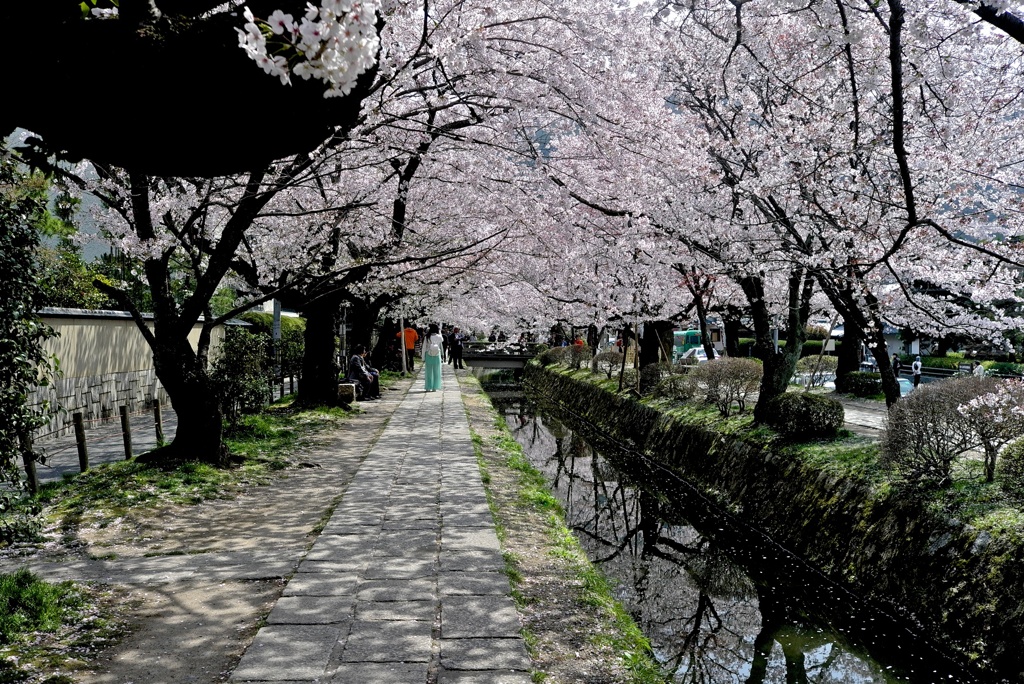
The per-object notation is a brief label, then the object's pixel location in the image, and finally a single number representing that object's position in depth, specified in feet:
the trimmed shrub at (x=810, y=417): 31.96
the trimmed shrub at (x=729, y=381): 42.14
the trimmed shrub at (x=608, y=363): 69.31
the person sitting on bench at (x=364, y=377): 63.62
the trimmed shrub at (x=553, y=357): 98.18
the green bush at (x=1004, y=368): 67.41
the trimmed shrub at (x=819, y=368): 65.61
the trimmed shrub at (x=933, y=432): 22.65
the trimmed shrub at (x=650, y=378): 55.88
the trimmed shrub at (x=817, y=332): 117.60
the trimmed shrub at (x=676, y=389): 48.24
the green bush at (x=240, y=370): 37.45
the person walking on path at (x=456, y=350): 114.93
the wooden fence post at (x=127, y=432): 31.14
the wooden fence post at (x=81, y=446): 28.53
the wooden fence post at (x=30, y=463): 21.10
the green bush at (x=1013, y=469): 20.77
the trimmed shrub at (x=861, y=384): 61.31
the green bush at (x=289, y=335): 70.44
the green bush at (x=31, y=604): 14.03
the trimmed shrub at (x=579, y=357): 84.17
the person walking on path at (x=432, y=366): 68.09
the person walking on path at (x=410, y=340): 97.19
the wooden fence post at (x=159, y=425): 34.55
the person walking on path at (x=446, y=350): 139.56
